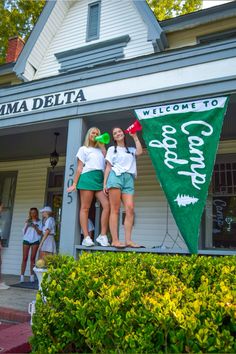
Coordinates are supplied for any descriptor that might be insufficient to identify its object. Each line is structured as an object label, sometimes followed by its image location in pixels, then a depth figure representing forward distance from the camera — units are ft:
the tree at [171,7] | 55.47
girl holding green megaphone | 15.85
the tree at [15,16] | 56.08
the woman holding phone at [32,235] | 25.03
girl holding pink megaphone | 15.02
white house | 15.84
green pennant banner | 13.46
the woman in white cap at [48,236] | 23.24
